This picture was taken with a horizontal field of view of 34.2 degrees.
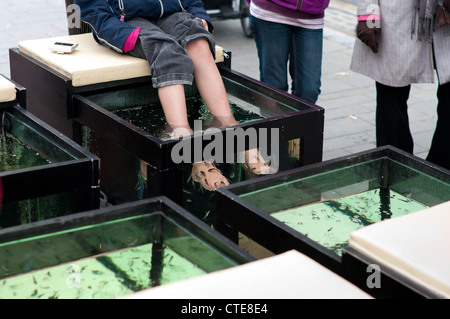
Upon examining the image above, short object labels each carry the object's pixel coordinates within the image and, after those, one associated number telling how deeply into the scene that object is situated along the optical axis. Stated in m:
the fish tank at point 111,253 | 2.01
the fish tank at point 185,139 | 2.93
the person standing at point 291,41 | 3.81
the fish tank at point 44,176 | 2.54
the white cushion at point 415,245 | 1.82
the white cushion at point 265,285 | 1.68
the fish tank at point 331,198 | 2.31
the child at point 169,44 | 3.38
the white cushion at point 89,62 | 3.42
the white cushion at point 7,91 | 3.16
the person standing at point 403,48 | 3.44
